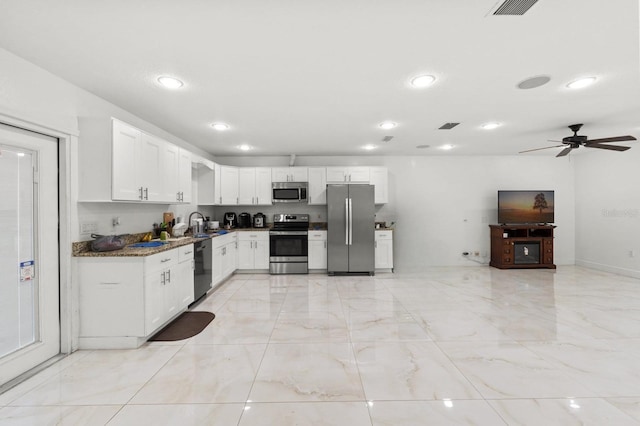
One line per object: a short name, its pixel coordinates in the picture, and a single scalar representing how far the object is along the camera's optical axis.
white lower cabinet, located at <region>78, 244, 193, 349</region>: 2.71
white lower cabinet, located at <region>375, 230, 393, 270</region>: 5.86
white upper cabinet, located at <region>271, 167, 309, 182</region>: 6.07
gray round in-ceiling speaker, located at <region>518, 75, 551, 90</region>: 2.65
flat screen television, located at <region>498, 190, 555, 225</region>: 6.15
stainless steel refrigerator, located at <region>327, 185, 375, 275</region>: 5.65
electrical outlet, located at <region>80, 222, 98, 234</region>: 2.82
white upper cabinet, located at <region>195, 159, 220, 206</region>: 5.46
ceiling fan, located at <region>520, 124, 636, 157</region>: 4.13
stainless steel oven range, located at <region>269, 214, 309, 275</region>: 5.84
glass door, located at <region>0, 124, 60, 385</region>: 2.25
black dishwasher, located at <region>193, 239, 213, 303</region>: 3.88
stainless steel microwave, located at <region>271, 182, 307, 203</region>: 6.02
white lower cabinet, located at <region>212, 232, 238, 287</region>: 4.68
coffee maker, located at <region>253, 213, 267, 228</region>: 6.20
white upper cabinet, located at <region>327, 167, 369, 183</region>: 6.02
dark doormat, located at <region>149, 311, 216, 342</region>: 2.96
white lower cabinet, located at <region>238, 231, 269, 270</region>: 5.83
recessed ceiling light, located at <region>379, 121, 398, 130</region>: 4.02
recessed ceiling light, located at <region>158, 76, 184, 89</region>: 2.63
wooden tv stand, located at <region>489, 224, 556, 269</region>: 6.04
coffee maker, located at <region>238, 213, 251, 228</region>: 6.19
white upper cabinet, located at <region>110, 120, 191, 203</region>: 2.83
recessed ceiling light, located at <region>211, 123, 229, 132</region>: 4.08
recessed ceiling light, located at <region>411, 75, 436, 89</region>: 2.64
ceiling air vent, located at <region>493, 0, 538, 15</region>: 1.66
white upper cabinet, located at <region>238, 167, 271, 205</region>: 6.05
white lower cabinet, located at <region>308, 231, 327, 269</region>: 5.85
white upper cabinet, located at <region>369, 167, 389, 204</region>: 6.04
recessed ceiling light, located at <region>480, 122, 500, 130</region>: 4.15
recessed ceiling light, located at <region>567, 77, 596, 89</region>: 2.68
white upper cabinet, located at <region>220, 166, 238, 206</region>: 5.79
